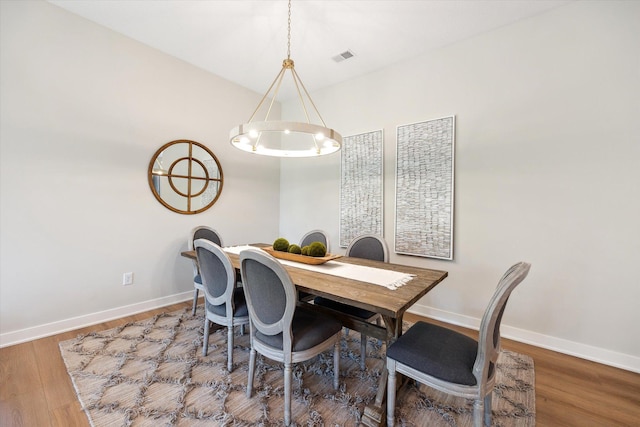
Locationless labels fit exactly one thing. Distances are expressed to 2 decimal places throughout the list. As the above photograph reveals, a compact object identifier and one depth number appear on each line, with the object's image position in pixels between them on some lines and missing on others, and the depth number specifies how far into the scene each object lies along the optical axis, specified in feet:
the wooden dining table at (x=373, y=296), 4.41
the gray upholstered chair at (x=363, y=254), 6.52
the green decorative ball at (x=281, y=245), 7.84
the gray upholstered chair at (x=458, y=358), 3.91
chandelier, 6.04
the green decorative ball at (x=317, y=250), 7.12
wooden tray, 6.87
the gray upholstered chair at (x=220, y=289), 5.95
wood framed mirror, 10.11
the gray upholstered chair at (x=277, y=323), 4.58
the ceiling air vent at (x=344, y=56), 9.75
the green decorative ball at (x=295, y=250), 7.43
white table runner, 5.60
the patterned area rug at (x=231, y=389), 4.91
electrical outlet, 9.32
